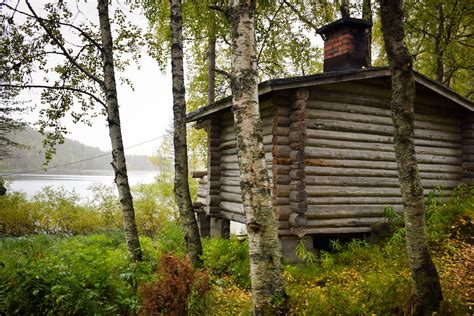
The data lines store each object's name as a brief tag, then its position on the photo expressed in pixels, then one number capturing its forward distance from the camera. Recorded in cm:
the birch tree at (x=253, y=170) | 386
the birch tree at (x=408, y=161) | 372
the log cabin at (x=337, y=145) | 758
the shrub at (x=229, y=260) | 692
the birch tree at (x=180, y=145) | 723
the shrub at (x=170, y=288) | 366
